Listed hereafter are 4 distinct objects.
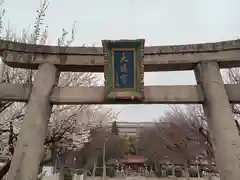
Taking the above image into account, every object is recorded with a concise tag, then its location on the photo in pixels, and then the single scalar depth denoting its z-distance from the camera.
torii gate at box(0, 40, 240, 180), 3.38
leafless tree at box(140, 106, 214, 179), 11.36
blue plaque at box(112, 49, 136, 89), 3.92
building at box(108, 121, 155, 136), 30.60
